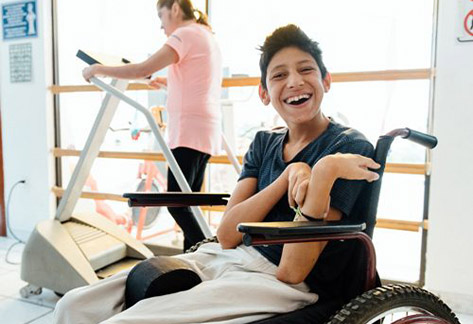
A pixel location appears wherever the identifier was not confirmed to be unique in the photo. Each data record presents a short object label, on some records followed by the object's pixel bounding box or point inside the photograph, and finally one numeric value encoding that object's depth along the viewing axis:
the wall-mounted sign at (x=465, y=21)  1.90
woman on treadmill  1.92
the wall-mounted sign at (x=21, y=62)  3.04
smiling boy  0.93
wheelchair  0.82
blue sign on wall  3.00
